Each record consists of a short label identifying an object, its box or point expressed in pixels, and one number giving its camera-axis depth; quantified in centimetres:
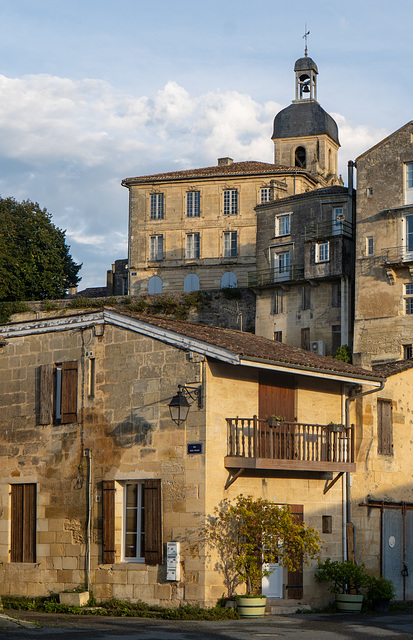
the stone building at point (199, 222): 6400
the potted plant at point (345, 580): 2131
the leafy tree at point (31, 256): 6431
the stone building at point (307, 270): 5078
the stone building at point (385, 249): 4719
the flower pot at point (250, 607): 1922
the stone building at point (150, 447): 2016
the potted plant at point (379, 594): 2159
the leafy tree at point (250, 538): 1991
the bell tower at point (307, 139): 7625
